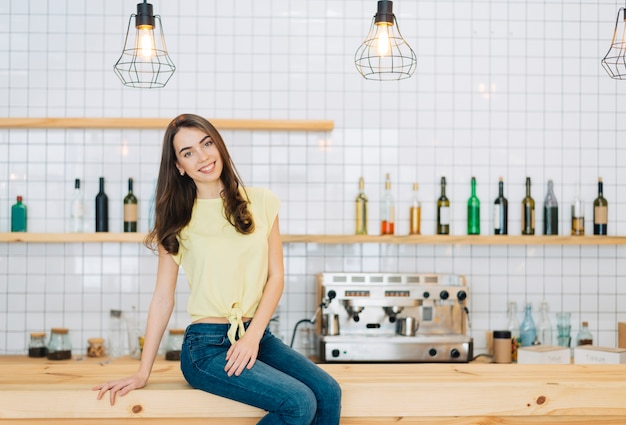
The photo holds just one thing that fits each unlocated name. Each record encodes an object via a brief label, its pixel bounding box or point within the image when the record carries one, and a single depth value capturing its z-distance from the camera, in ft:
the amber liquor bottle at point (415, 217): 12.88
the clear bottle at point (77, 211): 12.62
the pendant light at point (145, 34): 8.52
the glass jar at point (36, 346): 12.46
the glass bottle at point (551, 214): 12.94
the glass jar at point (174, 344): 12.01
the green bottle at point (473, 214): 12.94
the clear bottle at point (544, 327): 12.89
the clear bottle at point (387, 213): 12.80
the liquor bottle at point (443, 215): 12.91
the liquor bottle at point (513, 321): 12.96
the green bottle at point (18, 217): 12.59
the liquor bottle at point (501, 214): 12.92
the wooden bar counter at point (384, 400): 6.92
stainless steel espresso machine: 11.84
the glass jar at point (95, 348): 12.46
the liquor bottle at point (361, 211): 12.84
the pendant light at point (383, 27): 8.34
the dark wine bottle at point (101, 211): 12.61
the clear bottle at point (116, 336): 12.49
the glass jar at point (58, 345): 12.27
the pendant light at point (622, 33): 8.64
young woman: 6.91
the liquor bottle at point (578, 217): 12.95
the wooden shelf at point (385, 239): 12.12
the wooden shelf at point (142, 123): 12.34
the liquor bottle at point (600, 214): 12.98
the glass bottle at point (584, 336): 12.83
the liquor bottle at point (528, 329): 12.75
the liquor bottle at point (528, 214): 12.99
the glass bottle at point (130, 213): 12.60
